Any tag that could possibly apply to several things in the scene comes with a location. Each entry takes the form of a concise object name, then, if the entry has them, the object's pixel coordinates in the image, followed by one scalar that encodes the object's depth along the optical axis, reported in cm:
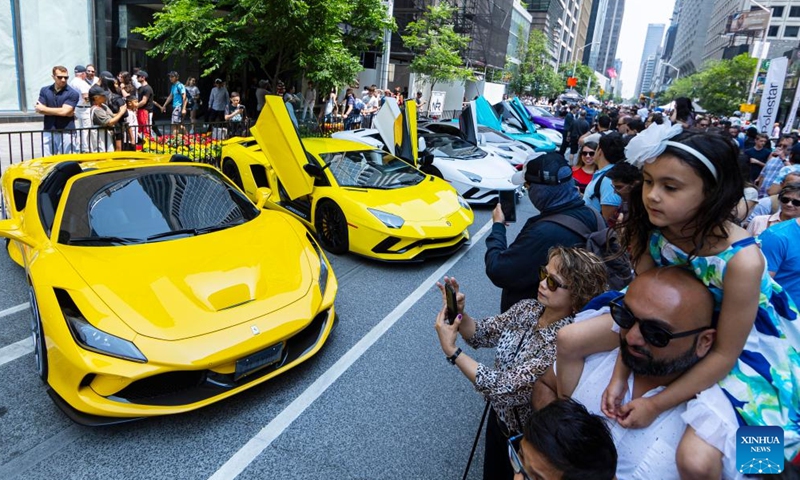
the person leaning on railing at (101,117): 841
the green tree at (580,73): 8988
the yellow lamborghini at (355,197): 576
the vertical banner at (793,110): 1467
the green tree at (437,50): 2192
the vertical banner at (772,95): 1384
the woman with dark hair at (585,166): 591
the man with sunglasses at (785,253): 284
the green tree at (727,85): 4641
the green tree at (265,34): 1022
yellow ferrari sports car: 275
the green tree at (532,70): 5519
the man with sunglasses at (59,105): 796
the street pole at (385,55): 1567
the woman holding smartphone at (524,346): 195
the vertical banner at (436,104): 2238
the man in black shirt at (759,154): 970
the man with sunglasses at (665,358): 133
